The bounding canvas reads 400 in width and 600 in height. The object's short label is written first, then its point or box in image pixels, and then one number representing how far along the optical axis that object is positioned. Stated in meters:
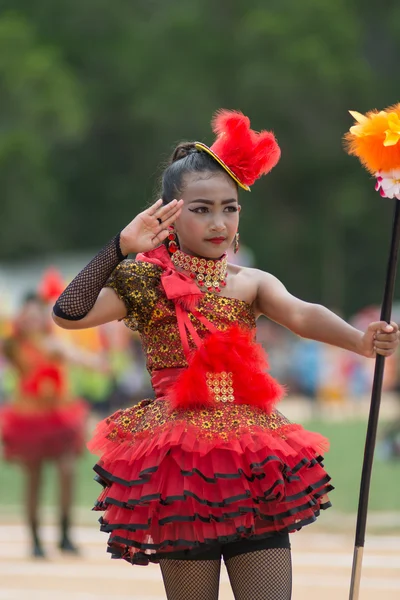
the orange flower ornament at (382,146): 8.89
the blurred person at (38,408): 19.84
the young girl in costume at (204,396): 8.58
